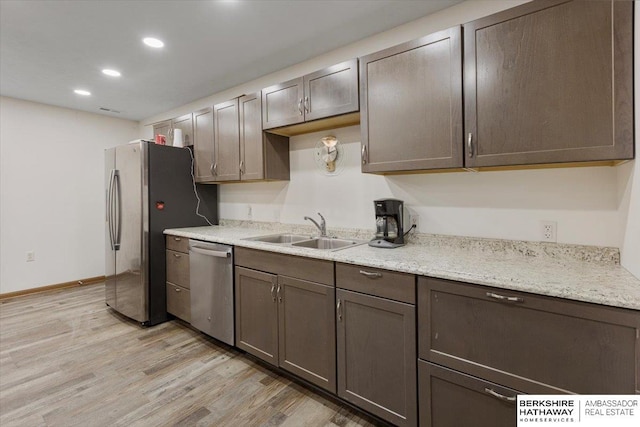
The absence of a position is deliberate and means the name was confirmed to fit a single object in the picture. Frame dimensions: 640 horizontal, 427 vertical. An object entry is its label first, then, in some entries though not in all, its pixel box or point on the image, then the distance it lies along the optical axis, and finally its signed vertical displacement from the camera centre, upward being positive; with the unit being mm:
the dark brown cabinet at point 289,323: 1863 -772
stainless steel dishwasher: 2467 -664
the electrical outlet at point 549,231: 1699 -130
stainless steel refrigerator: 3057 -27
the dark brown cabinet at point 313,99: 2132 +877
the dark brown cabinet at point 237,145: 2805 +670
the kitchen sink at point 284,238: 2779 -249
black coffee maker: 2047 -81
